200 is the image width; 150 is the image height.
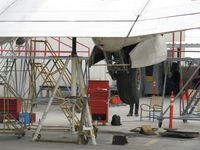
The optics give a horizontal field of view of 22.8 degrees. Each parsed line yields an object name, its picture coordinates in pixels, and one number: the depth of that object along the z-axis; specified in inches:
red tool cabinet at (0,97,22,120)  872.3
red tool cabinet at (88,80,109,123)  916.6
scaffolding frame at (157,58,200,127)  860.0
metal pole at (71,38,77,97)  650.2
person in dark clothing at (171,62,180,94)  1286.9
